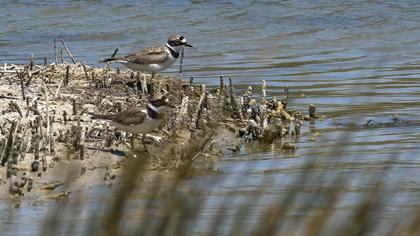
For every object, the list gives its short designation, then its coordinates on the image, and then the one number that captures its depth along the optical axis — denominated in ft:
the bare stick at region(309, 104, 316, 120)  44.24
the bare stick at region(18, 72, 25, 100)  39.45
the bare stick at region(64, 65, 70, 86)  42.80
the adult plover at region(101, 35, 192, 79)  46.47
